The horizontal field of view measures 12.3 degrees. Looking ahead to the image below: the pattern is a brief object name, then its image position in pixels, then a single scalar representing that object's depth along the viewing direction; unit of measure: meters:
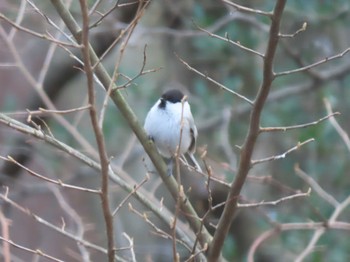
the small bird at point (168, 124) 6.36
